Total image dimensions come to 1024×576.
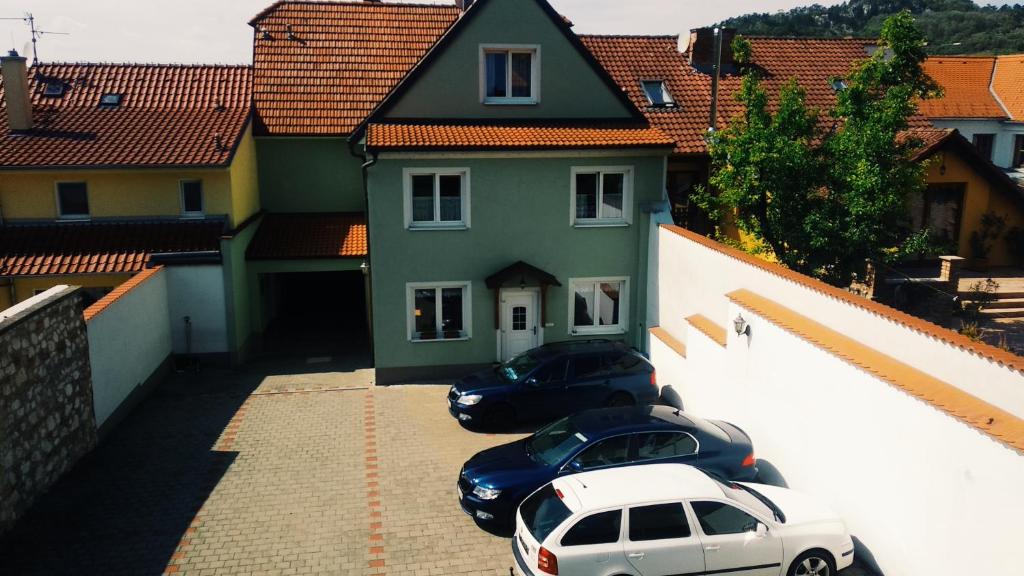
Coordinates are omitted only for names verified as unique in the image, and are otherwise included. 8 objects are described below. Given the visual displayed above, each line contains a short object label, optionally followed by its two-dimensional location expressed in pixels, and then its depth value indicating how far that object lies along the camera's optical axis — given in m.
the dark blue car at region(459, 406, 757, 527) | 10.81
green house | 17.23
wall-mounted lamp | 11.98
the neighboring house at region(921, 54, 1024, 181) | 29.73
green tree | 14.20
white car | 8.49
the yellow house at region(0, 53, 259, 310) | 18.73
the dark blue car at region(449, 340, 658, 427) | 14.77
